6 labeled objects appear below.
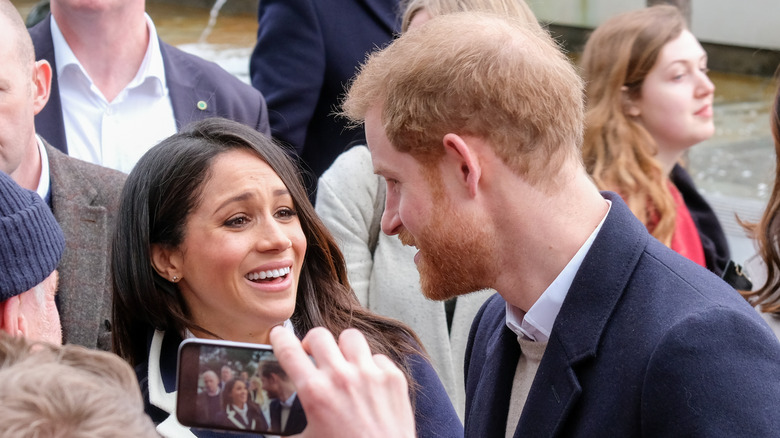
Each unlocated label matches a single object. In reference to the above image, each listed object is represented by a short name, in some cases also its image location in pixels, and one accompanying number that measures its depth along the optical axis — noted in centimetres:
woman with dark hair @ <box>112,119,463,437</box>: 271
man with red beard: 183
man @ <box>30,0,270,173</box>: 368
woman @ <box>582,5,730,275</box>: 426
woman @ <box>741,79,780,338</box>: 303
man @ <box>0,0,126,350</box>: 290
